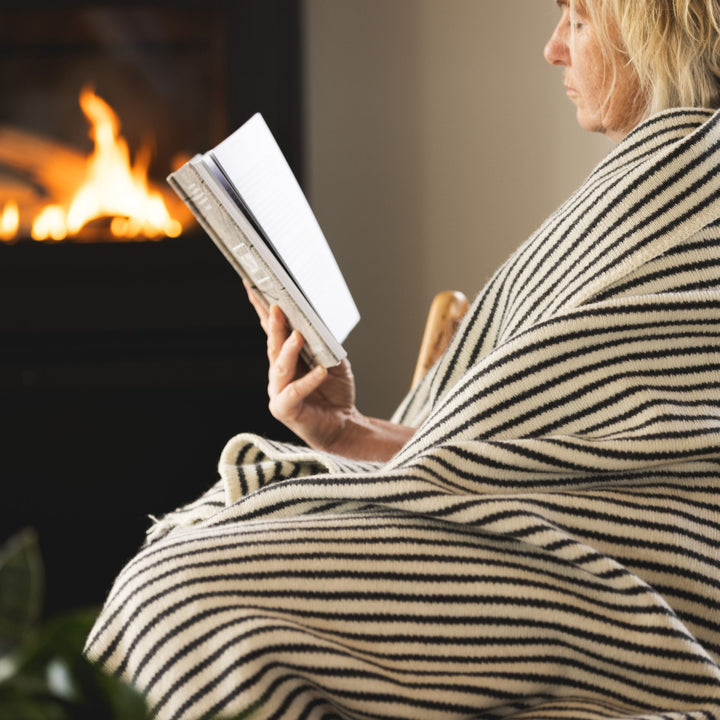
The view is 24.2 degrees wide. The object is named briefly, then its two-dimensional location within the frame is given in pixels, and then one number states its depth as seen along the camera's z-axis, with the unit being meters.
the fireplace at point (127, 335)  2.48
